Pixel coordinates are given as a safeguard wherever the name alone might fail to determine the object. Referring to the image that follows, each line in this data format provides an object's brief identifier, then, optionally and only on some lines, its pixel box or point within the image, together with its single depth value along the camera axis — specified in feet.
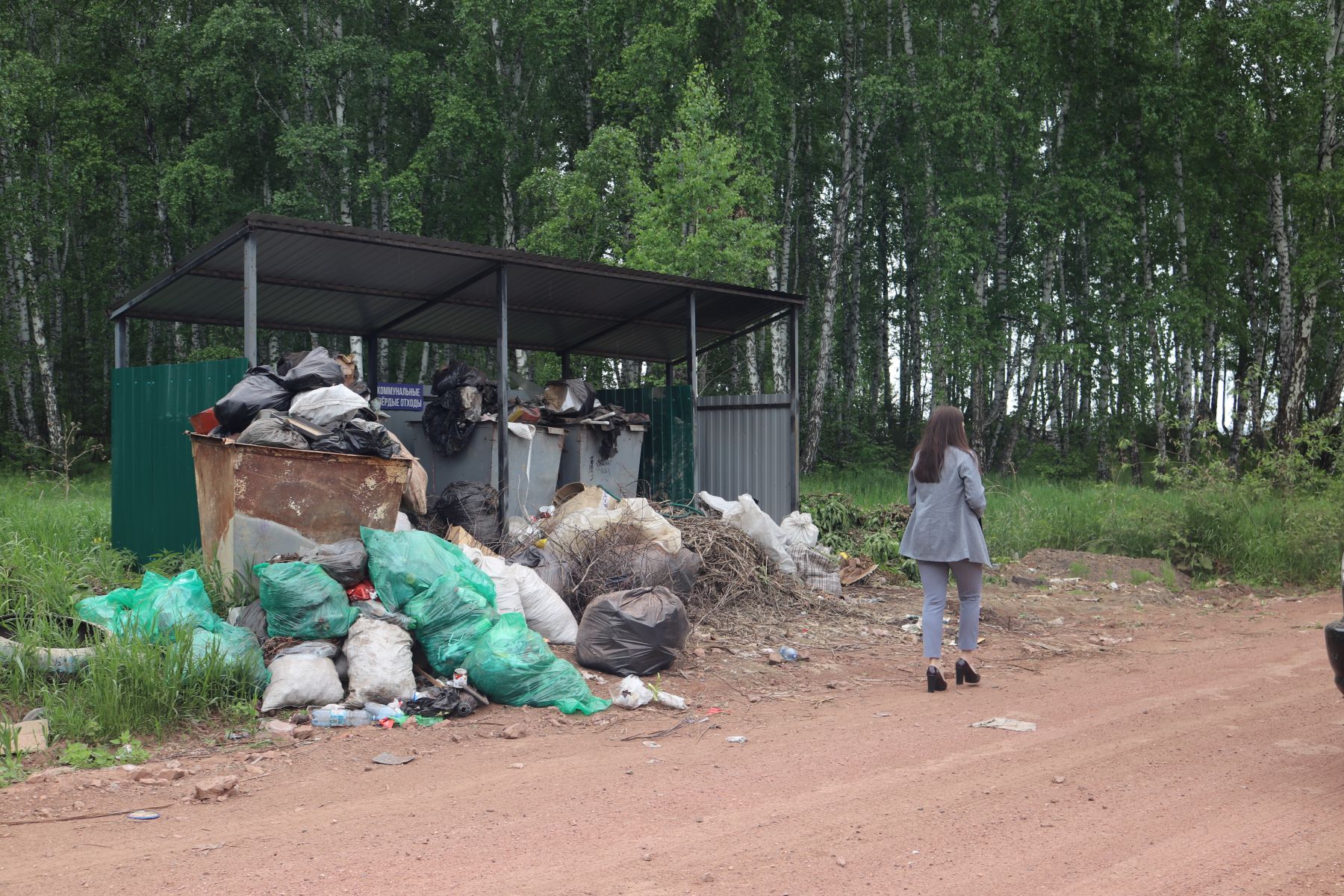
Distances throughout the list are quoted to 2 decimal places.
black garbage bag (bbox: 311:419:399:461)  23.34
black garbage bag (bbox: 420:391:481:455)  34.99
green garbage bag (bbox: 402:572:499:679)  20.22
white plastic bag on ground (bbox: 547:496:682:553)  28.25
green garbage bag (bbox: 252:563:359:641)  19.84
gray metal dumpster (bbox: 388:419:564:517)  34.83
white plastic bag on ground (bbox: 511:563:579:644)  24.30
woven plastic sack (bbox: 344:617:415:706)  19.01
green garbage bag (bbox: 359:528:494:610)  21.18
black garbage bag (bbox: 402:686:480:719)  18.88
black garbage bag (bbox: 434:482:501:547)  30.99
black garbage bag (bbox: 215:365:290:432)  23.57
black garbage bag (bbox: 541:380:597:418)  37.22
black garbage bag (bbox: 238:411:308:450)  22.41
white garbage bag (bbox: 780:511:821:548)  34.06
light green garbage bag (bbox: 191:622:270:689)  18.55
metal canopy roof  30.04
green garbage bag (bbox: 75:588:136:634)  19.93
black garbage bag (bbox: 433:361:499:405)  35.60
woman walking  21.49
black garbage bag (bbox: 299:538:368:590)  21.27
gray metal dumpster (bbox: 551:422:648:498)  37.22
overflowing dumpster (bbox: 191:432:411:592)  22.17
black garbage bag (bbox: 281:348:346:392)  24.93
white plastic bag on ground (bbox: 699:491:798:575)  32.37
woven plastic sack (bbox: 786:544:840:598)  33.14
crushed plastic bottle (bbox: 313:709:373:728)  18.05
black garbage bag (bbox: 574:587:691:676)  22.08
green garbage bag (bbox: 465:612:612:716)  19.61
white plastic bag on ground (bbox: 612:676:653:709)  19.97
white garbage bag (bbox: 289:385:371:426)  24.00
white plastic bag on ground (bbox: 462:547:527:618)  23.65
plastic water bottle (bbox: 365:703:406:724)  18.53
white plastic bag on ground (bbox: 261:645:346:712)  18.45
